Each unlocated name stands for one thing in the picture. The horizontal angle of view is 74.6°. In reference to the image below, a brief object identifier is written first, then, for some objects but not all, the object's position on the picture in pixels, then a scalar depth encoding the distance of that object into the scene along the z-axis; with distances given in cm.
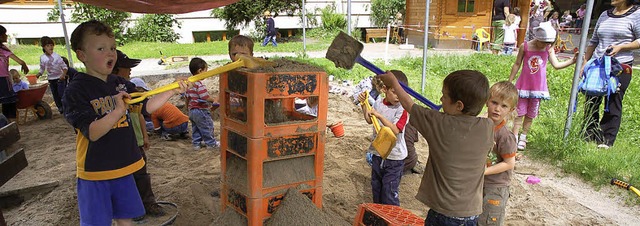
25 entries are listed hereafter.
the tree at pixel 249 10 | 1789
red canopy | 436
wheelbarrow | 667
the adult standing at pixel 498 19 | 1441
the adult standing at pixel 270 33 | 1645
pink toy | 438
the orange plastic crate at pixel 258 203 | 267
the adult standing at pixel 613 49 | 468
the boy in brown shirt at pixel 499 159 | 267
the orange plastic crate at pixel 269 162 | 260
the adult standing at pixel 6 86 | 607
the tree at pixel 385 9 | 1917
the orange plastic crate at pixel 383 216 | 260
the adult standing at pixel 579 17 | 1966
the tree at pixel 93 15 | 1572
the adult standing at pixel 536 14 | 1425
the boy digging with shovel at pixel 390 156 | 322
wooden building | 1595
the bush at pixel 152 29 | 1731
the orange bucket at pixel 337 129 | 518
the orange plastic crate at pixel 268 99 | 250
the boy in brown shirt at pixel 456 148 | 213
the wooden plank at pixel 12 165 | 253
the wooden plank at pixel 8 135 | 258
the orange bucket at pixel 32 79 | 834
